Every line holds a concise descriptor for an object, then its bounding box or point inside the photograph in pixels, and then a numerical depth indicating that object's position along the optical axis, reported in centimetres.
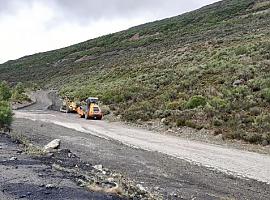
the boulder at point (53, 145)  1886
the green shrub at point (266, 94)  3036
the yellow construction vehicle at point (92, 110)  3988
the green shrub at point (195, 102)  3359
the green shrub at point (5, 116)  2556
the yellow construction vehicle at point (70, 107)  4869
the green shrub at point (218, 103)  3100
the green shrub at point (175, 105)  3494
